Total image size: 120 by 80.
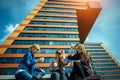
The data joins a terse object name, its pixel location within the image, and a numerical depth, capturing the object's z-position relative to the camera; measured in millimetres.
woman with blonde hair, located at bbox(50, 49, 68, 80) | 4484
